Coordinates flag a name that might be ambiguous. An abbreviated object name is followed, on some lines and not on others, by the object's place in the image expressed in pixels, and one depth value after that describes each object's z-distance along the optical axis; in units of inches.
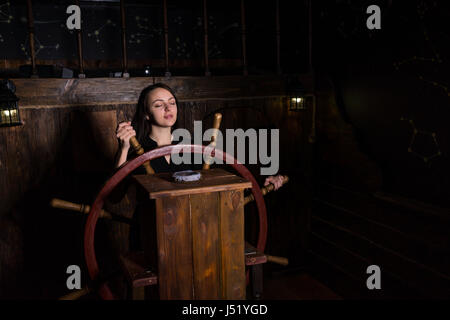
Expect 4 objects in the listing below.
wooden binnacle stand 66.0
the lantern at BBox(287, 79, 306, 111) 136.5
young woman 96.3
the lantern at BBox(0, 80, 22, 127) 96.6
